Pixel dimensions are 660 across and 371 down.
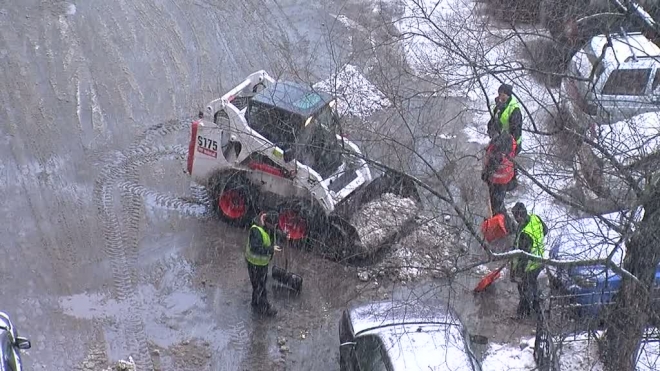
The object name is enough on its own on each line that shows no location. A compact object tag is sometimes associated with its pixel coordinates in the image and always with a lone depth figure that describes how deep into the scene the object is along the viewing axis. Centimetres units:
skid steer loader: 2539
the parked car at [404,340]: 1911
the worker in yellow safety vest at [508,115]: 2657
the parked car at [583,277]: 1733
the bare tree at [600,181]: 1661
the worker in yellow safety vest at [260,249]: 2302
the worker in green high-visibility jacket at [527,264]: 2200
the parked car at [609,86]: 1870
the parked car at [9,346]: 1897
